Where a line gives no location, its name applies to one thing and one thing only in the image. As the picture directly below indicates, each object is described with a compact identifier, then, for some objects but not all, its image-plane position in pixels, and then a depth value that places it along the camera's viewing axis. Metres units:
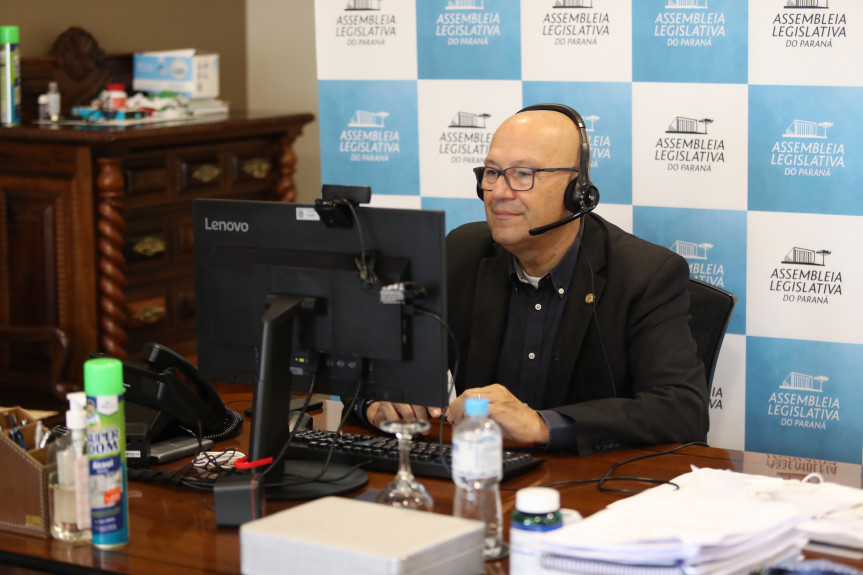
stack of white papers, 3.09
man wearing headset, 4.05
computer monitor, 3.46
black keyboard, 3.58
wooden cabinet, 5.95
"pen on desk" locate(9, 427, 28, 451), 3.44
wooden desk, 3.26
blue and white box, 6.87
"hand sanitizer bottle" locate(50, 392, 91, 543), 3.29
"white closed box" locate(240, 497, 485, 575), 3.09
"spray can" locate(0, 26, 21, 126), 6.07
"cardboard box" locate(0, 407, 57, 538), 3.36
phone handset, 3.76
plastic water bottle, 3.20
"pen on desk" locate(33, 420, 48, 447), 3.45
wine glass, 3.38
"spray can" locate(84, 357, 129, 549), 3.28
